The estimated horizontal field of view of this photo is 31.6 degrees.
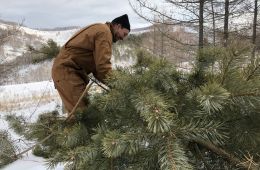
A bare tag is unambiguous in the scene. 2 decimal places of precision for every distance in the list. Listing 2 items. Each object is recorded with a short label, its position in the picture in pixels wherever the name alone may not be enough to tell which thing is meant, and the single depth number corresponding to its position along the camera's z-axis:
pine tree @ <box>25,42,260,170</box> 1.82
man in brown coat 3.75
